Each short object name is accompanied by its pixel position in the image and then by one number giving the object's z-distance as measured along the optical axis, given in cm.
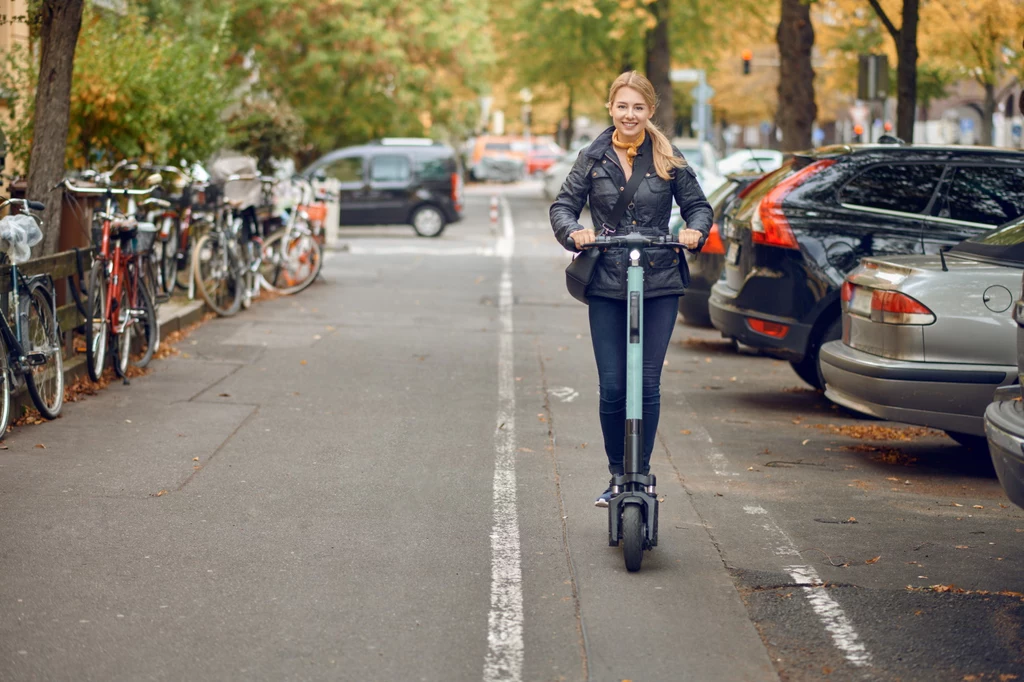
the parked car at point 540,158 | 6612
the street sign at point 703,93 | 3938
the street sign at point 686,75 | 3878
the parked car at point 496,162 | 6000
